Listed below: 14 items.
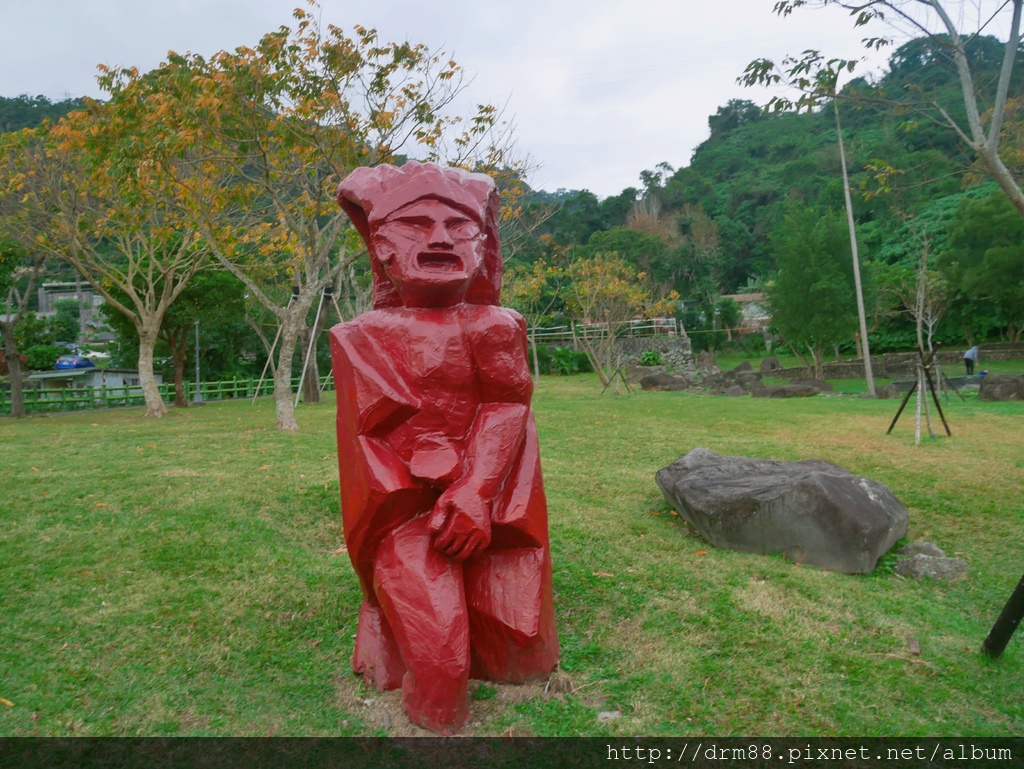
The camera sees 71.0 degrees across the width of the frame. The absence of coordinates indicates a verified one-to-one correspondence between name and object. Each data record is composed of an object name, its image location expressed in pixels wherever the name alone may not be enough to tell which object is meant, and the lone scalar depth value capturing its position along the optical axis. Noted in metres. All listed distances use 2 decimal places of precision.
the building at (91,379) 26.25
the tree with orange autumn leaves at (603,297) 22.34
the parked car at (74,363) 31.42
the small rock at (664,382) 21.48
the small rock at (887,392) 18.38
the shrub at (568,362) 31.21
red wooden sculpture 3.18
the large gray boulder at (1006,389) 15.99
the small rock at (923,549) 5.44
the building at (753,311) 37.65
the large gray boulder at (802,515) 5.15
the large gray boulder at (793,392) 18.92
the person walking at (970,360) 22.42
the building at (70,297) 43.49
